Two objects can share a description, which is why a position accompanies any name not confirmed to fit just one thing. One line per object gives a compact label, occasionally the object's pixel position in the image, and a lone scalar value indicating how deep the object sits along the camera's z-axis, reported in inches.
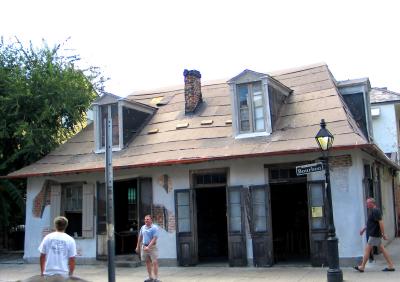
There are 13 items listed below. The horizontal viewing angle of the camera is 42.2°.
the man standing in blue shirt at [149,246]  469.4
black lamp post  422.3
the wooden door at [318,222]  523.5
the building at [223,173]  532.4
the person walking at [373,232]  473.7
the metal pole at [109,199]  361.4
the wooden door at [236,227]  559.8
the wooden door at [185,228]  587.2
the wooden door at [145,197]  624.7
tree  748.0
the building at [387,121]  1003.3
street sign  438.9
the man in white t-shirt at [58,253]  279.0
